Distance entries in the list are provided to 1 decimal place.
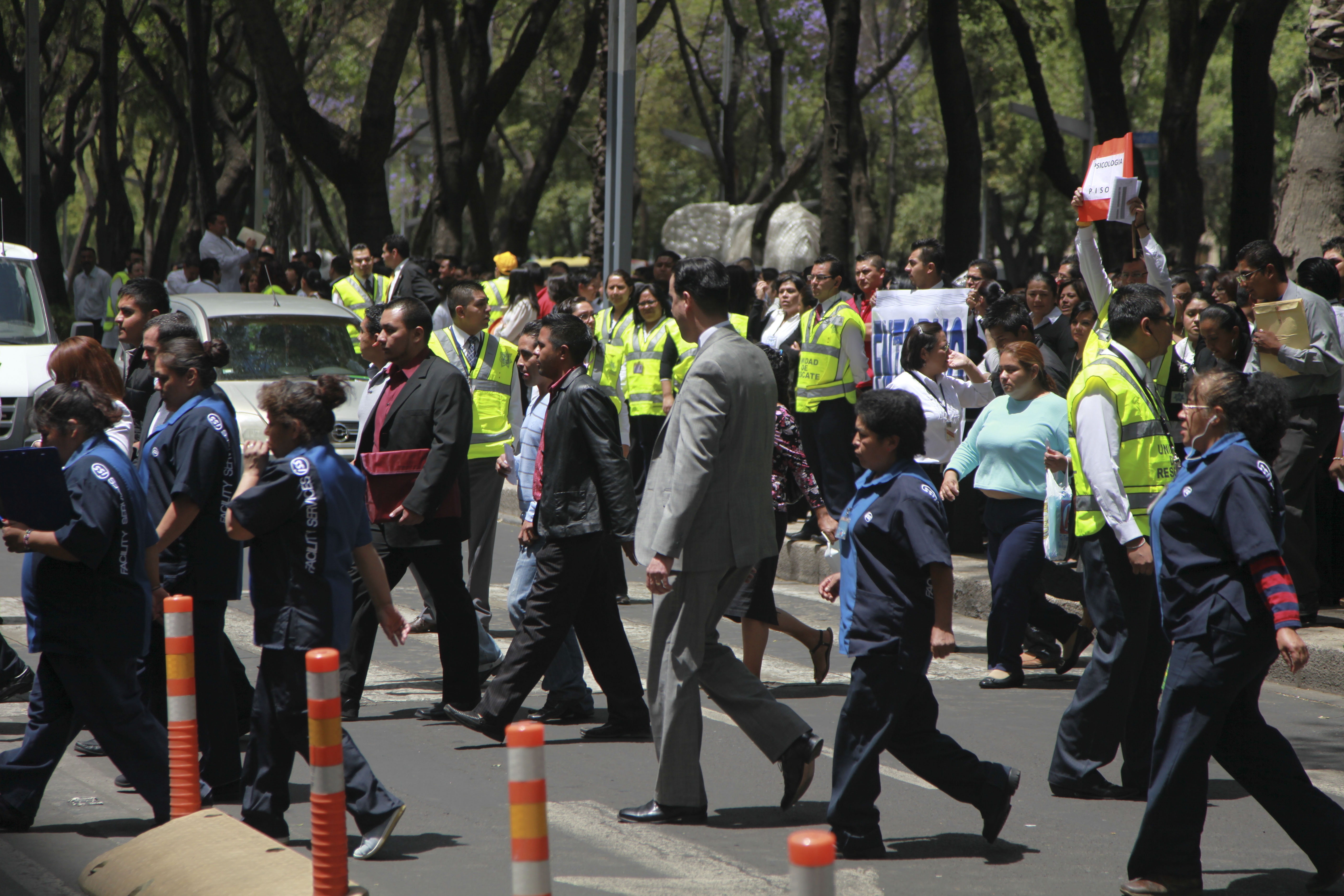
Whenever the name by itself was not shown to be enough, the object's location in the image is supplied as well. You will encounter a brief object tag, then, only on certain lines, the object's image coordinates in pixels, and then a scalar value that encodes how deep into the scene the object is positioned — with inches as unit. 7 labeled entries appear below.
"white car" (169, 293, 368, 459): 1045.8
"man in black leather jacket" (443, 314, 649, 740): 504.1
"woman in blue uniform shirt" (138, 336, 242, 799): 436.5
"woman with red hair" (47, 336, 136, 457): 485.1
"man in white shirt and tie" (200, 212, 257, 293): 1619.1
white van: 1005.2
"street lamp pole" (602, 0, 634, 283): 1106.1
